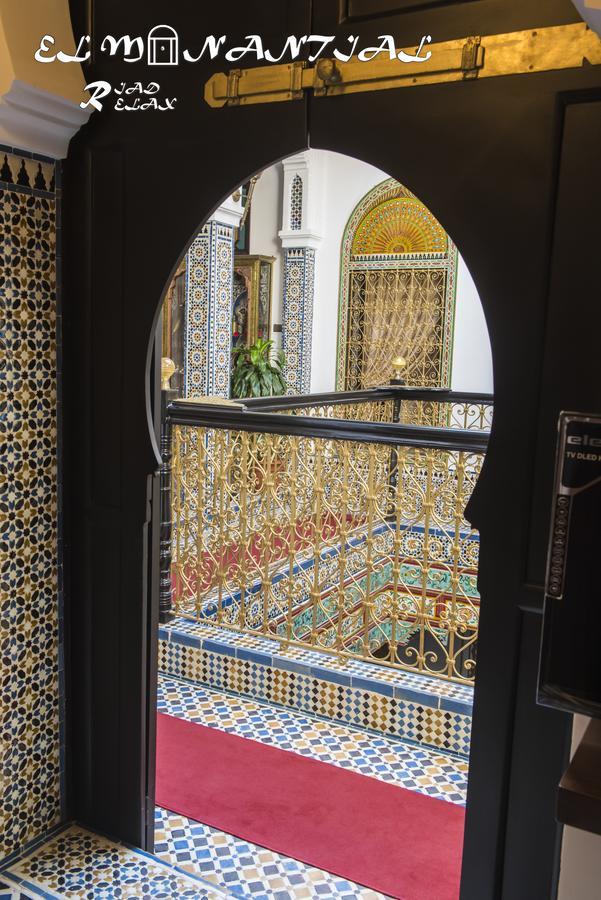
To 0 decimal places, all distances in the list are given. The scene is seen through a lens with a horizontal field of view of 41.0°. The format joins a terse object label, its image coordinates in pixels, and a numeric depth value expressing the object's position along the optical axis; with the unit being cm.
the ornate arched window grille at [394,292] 917
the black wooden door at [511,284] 172
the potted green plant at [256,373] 929
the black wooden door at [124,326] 213
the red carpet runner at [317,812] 254
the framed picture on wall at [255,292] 1010
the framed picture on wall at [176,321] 773
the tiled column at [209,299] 746
